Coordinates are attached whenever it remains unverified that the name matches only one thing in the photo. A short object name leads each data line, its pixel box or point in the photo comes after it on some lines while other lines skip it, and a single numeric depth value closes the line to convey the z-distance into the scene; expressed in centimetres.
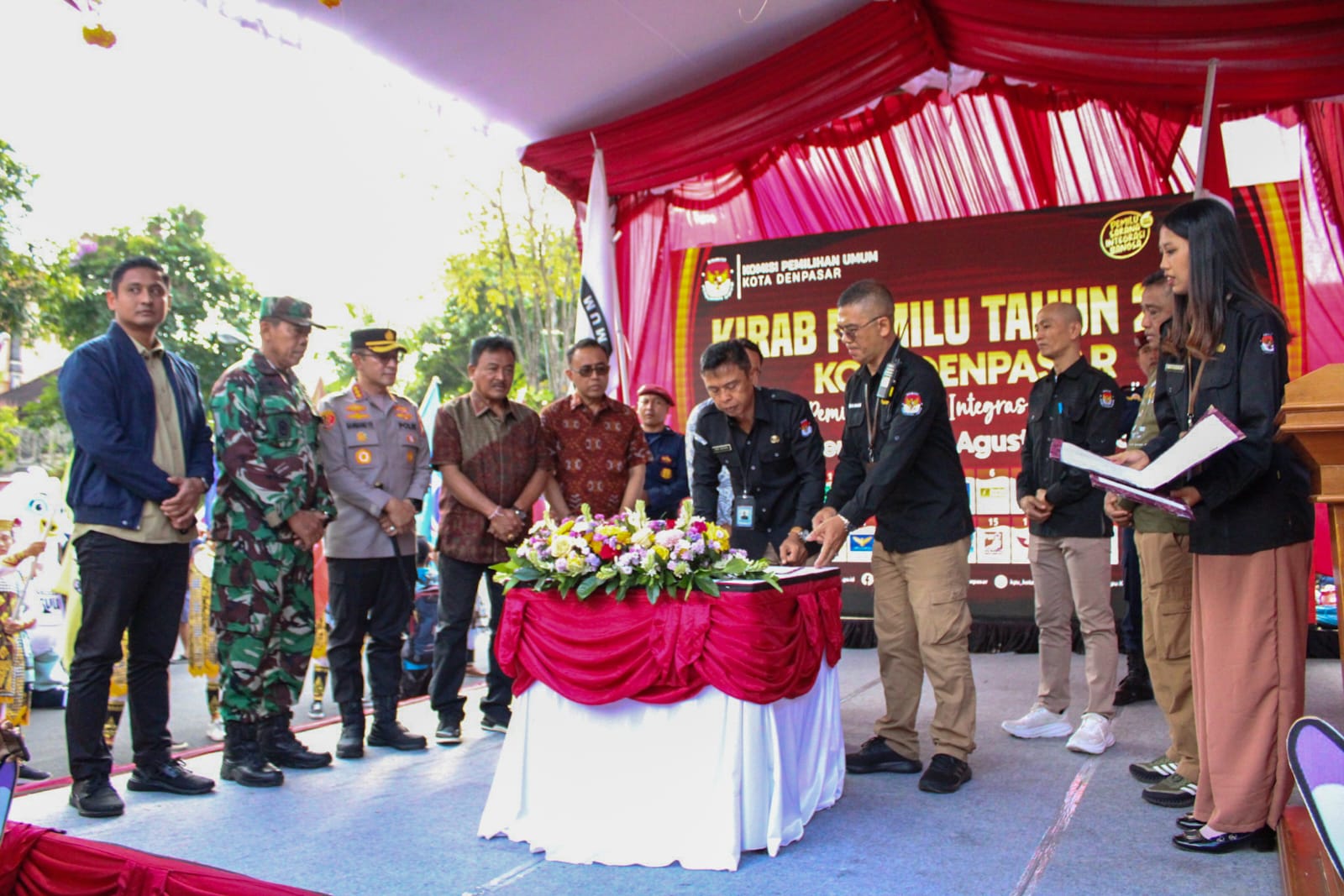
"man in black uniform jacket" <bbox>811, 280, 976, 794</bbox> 374
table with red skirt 298
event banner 639
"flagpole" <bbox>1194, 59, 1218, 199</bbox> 535
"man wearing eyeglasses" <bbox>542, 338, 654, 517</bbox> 514
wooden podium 214
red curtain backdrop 646
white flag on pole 721
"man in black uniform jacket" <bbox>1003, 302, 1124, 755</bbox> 440
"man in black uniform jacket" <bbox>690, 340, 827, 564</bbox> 436
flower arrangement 315
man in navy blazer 361
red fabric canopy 495
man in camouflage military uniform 407
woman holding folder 271
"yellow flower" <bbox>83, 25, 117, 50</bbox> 290
